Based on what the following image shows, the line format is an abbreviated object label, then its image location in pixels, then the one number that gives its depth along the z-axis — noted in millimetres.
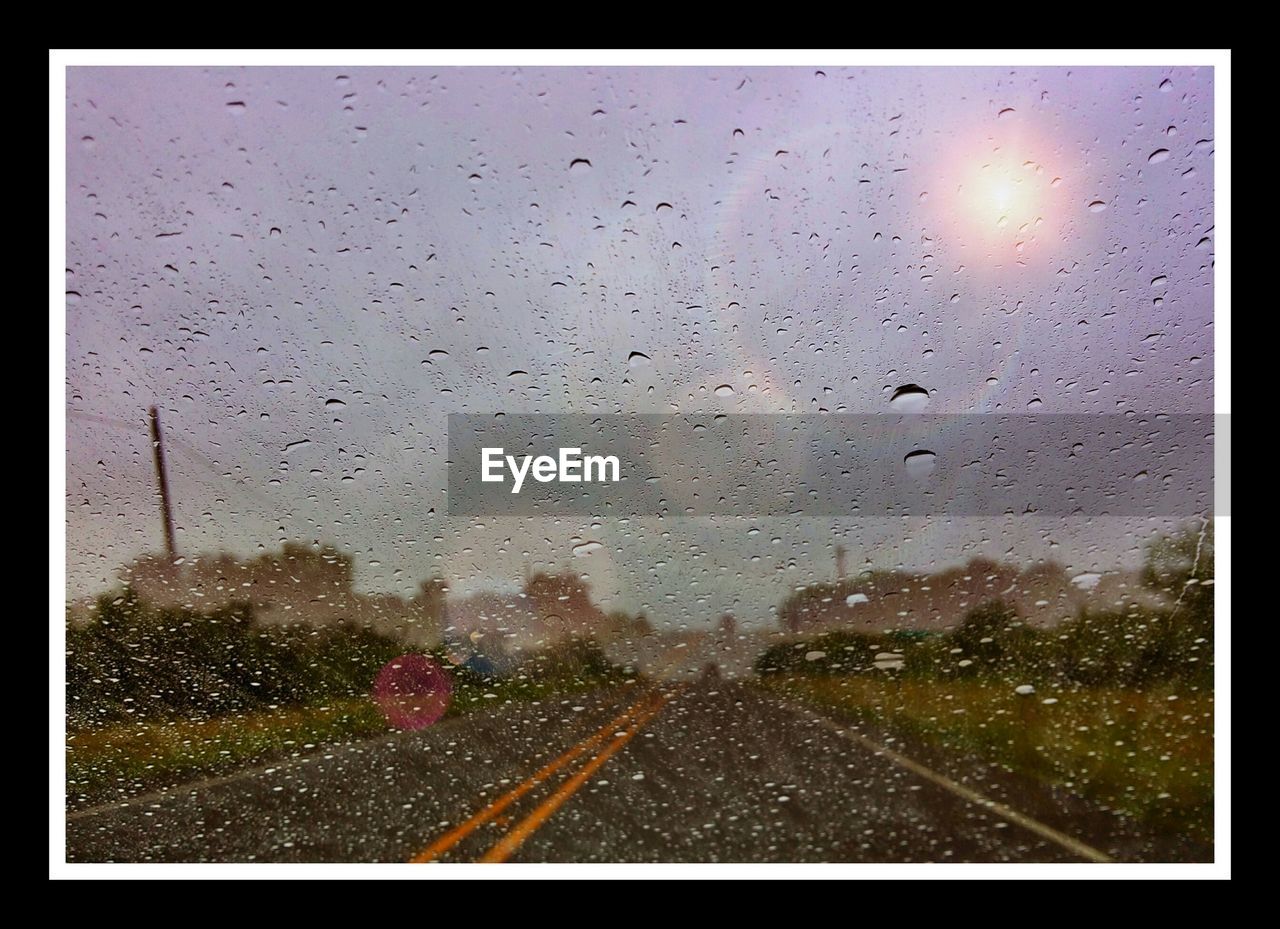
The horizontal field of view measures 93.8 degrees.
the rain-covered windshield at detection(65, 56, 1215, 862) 2359
